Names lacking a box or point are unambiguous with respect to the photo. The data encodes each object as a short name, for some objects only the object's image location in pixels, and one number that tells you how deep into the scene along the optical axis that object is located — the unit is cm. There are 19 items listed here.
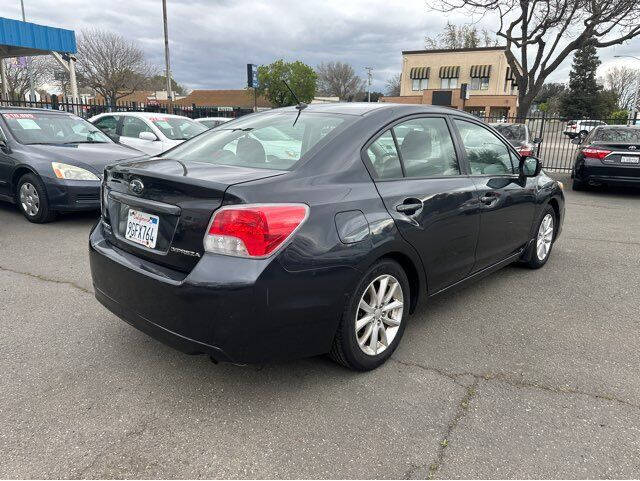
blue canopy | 1689
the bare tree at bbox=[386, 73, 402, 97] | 7233
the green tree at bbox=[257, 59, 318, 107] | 5412
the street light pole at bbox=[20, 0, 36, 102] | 2387
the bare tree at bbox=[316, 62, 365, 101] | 7581
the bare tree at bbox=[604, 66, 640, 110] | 7049
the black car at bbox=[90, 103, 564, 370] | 231
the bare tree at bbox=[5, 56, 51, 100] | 4122
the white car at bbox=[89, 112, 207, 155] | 973
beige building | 5206
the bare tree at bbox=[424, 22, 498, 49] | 5489
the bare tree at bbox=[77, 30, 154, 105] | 4034
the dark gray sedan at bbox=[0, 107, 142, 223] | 632
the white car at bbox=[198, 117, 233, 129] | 1489
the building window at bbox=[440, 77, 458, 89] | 5497
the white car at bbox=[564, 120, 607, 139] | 1633
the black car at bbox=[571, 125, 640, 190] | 958
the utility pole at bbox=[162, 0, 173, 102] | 2251
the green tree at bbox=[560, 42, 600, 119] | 6284
